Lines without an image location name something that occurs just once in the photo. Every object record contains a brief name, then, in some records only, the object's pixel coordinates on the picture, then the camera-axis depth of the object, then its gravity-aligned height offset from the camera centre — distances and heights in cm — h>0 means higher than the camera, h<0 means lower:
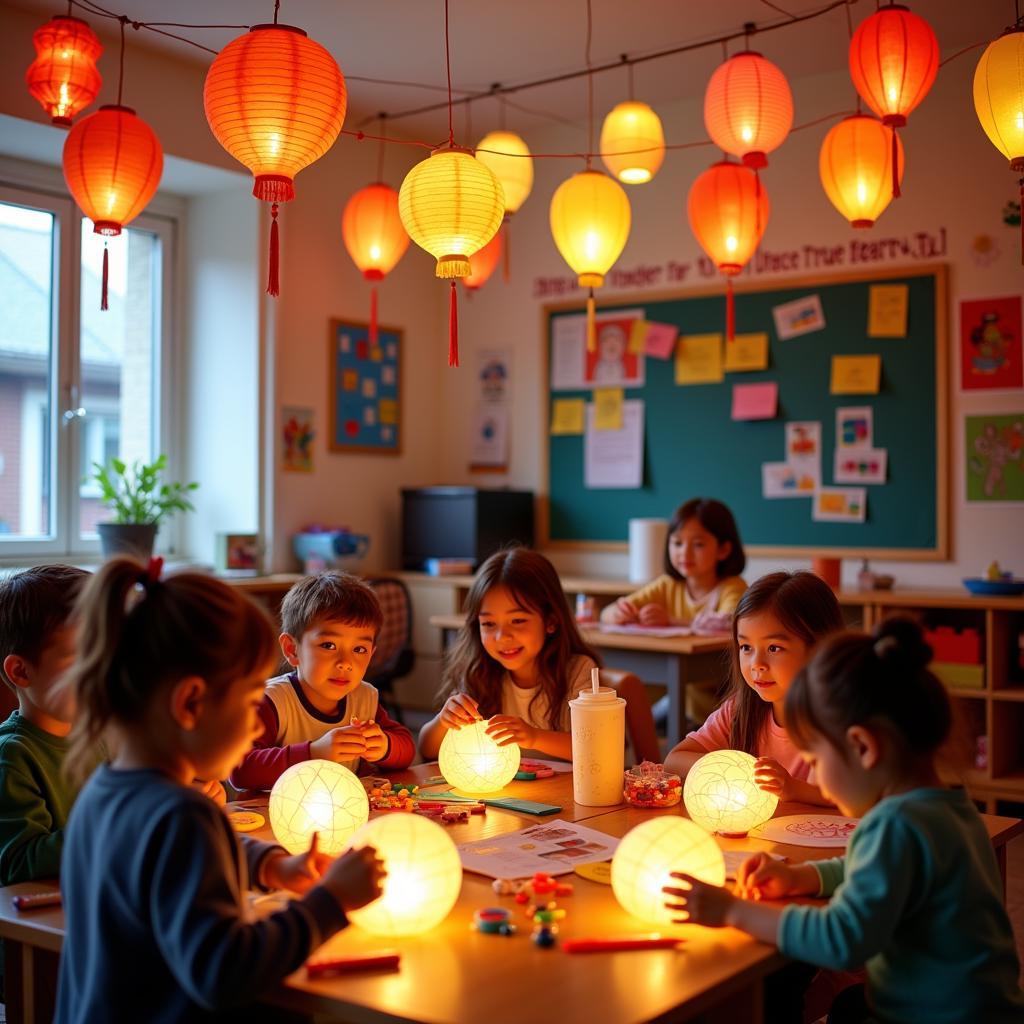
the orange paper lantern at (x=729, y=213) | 356 +93
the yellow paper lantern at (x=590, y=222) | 329 +83
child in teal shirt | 126 -39
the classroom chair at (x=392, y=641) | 473 -54
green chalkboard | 456 +34
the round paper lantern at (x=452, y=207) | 251 +67
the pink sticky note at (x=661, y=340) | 518 +78
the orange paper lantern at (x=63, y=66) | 314 +122
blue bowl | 400 -25
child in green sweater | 165 -26
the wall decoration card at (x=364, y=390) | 535 +58
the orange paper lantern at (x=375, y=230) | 420 +103
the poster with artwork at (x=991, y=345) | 436 +65
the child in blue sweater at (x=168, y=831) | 115 -33
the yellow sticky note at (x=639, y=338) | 526 +80
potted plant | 437 +3
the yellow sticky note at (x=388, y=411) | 559 +49
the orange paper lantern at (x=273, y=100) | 230 +83
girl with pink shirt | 198 -25
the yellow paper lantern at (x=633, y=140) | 373 +121
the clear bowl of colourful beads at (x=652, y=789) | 192 -46
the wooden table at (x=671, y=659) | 361 -47
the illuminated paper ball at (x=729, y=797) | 174 -43
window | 452 +56
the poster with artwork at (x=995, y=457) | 436 +22
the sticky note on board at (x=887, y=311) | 462 +82
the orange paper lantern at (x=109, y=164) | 295 +89
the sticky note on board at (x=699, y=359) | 507 +68
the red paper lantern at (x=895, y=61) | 285 +113
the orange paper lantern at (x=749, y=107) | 320 +114
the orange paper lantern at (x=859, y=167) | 332 +101
